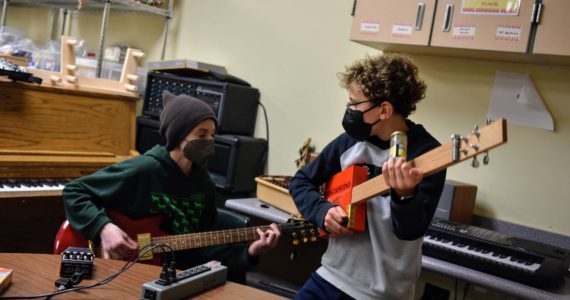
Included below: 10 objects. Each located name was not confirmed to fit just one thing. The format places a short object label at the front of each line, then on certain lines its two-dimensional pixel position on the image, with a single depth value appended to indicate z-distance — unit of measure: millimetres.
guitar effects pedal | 1285
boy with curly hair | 1527
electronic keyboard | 1859
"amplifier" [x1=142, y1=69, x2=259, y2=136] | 3039
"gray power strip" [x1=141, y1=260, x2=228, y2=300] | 1198
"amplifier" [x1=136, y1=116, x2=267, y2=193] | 2965
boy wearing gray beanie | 1858
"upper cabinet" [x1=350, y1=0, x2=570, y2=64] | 2072
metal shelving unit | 3281
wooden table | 1198
